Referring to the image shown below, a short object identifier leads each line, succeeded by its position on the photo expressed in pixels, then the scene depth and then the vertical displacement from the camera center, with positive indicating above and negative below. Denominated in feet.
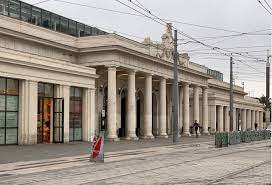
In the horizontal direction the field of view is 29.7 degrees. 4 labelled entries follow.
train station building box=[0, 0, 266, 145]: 112.78 +9.38
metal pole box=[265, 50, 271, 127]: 173.78 +12.64
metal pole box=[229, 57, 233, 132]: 173.61 +7.05
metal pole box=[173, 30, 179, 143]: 140.46 +3.83
